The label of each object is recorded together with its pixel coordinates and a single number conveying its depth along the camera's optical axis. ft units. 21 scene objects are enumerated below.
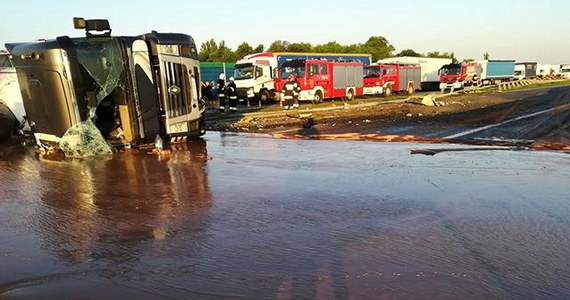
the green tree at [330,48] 225.15
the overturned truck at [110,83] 27.40
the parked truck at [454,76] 125.49
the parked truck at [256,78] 87.61
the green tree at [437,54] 277.78
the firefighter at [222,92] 62.78
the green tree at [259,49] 200.19
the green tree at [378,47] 248.24
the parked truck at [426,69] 136.54
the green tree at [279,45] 219.39
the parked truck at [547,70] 204.97
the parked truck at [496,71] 152.17
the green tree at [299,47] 218.83
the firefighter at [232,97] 65.21
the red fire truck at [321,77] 82.74
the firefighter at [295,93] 69.51
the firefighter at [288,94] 69.51
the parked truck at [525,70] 186.91
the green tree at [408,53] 265.75
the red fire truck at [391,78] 105.70
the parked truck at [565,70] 217.44
